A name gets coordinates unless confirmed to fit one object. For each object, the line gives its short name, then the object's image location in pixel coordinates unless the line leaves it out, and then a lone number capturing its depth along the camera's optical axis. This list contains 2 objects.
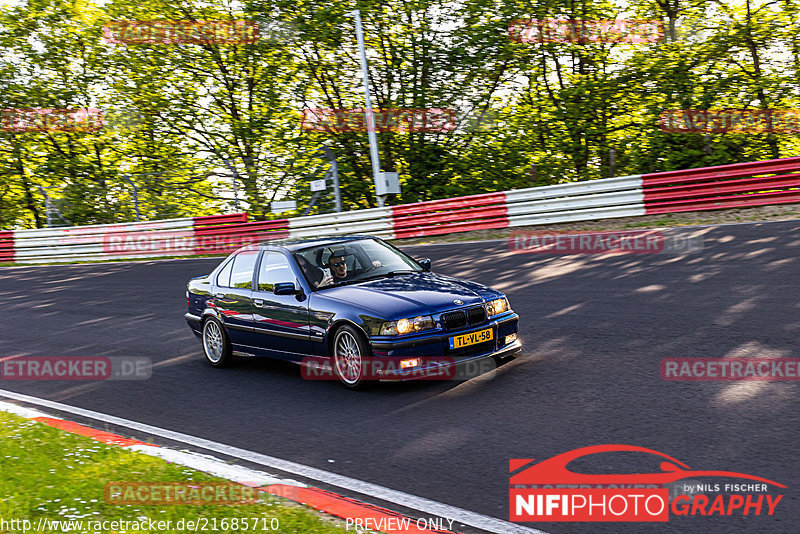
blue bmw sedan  6.87
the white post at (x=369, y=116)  23.27
